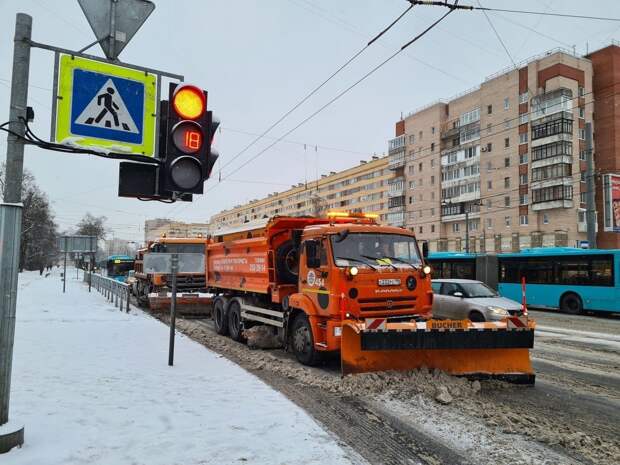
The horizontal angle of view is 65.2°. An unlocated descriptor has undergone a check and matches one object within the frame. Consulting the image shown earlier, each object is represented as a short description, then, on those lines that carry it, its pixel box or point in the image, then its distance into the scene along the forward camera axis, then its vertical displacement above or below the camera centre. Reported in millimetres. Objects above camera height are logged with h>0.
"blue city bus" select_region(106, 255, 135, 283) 35781 -541
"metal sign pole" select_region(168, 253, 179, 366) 7734 -681
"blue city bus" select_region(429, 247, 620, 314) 19812 -452
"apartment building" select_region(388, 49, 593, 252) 50562 +12643
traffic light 4395 +1098
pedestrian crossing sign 4039 +1327
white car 12729 -1017
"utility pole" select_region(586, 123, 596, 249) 26031 +3898
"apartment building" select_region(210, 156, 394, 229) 91938 +14319
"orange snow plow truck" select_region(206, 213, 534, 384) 7164 -729
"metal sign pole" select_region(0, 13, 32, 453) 3756 +272
